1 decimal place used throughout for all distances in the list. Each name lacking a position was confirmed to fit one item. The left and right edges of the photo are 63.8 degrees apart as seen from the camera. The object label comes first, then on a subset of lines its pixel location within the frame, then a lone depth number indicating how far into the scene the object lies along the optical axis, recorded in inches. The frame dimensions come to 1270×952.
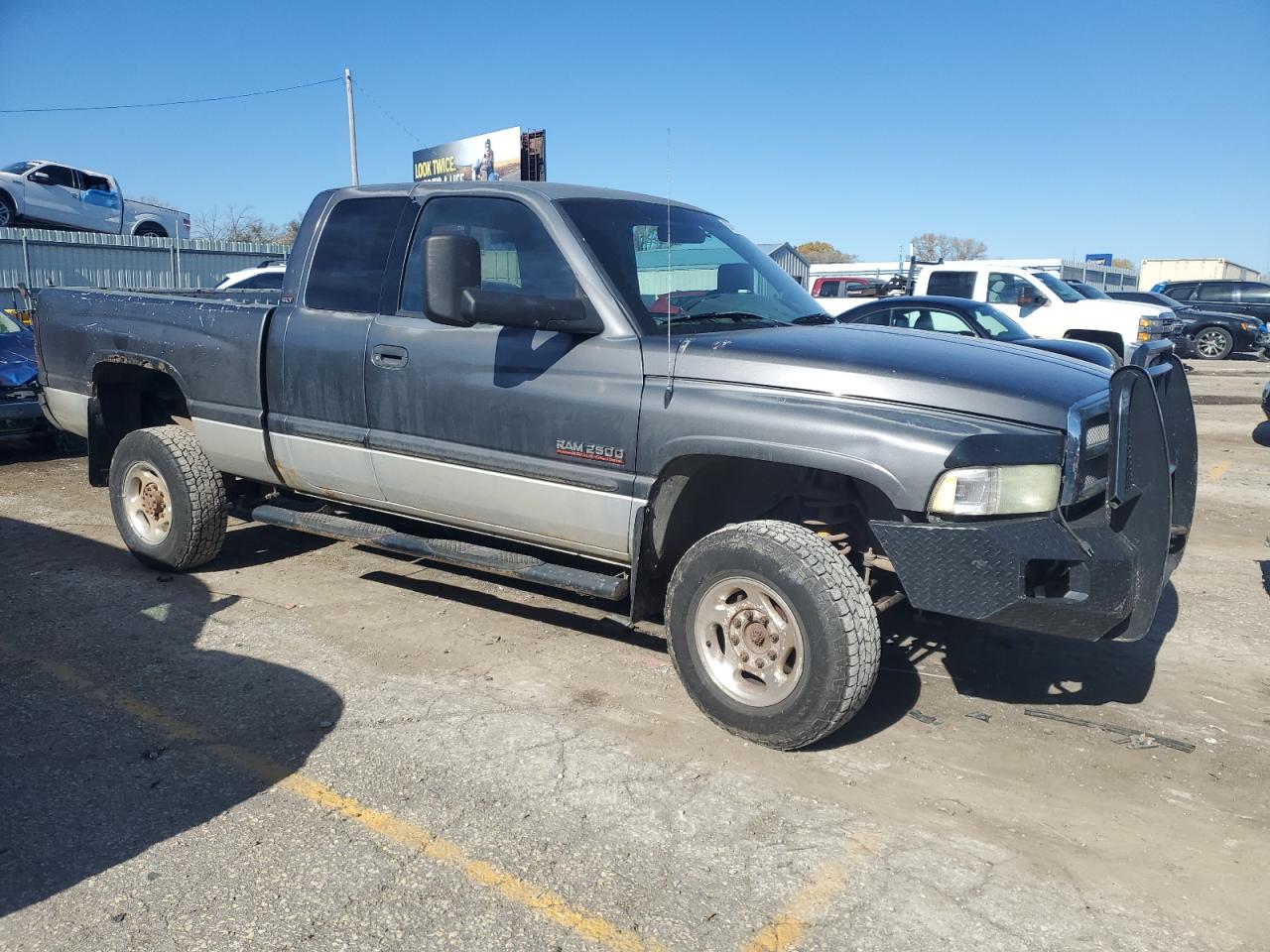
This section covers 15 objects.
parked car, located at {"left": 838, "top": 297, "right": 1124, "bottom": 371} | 417.1
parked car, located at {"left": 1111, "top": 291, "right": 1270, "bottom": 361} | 932.6
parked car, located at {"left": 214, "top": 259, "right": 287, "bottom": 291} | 587.8
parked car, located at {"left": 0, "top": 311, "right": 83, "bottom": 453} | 351.9
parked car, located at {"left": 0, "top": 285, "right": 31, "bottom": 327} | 736.8
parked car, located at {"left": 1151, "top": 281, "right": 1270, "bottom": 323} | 1043.3
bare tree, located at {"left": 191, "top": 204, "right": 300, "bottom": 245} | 1440.2
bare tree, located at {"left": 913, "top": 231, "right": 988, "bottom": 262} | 3061.0
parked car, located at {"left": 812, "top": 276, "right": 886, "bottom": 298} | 792.3
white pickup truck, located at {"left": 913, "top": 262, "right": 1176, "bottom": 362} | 604.7
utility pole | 1210.0
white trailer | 2667.3
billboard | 1224.2
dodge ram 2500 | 131.8
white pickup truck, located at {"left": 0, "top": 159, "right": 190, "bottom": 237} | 885.2
